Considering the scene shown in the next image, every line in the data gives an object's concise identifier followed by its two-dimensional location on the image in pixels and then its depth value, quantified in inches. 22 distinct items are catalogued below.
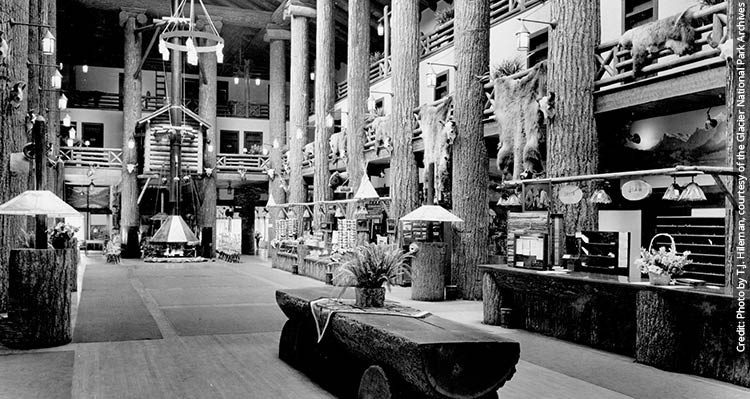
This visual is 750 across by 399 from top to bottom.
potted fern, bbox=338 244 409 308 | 256.7
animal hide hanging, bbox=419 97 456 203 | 578.9
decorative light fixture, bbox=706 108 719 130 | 413.7
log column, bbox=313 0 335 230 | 859.4
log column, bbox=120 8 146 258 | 1084.5
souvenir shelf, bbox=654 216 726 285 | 437.4
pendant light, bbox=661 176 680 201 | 310.1
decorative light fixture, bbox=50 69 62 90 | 632.4
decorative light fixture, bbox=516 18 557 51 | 490.3
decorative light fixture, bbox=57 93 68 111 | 940.6
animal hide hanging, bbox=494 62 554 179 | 456.4
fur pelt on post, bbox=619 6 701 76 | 357.7
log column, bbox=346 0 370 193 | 789.9
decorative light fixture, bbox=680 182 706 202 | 297.3
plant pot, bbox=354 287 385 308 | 256.8
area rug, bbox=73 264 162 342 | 359.6
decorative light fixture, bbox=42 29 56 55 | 528.7
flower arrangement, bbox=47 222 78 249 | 389.5
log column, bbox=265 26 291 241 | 1146.7
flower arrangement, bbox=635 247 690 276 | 293.3
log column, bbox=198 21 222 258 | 1075.3
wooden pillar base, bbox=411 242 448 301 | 517.3
